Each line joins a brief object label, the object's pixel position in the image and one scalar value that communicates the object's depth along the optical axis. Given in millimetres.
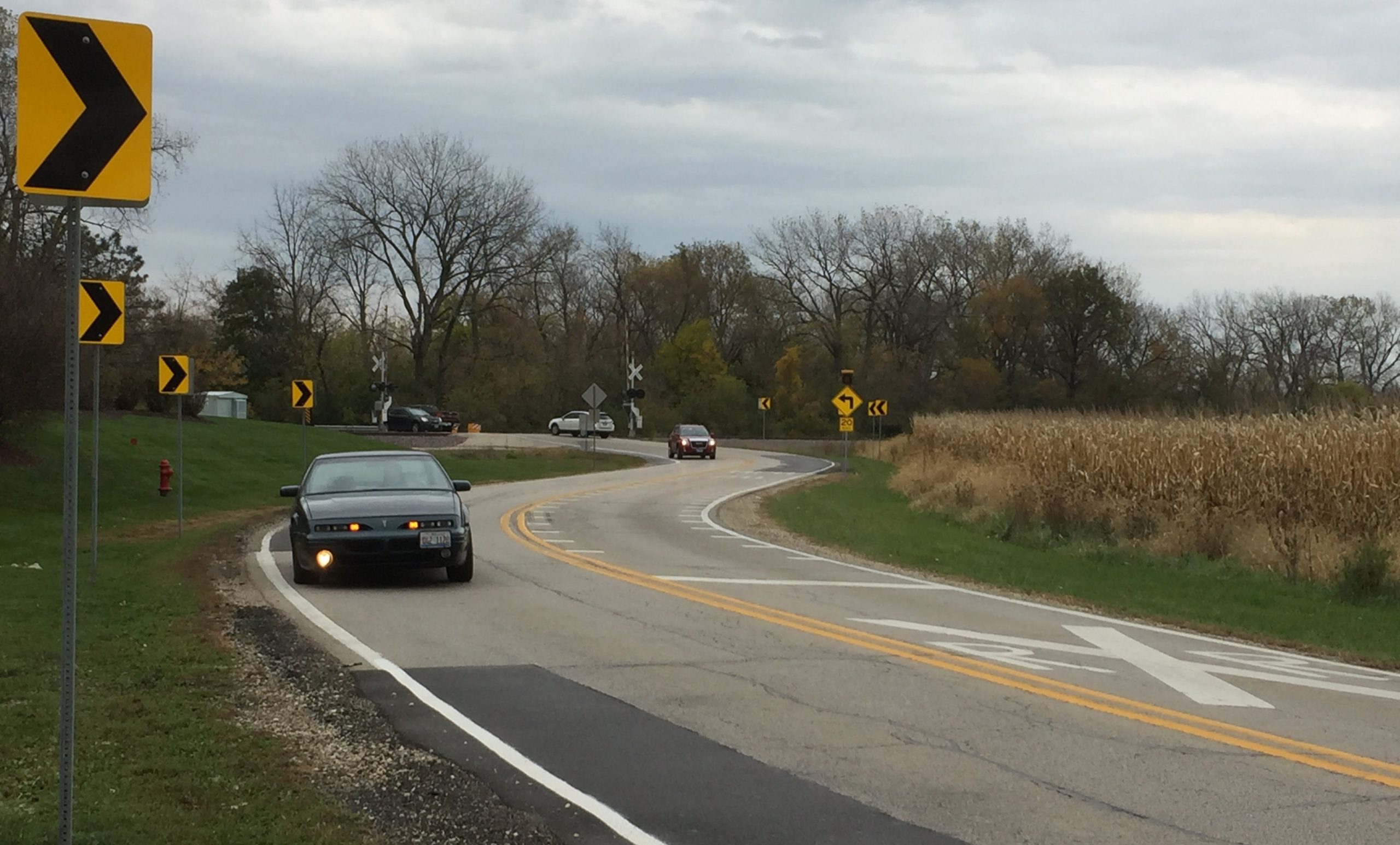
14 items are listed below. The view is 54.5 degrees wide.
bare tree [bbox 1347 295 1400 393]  91125
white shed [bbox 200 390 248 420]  64625
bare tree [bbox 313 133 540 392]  81000
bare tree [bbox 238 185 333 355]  86688
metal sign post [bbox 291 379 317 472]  28795
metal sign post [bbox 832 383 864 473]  39188
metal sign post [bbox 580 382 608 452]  47678
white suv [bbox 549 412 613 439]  79500
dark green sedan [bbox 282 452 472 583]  14297
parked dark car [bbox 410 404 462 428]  78375
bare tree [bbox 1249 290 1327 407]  90000
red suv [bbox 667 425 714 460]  59000
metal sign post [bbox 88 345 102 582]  15146
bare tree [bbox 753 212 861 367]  92938
